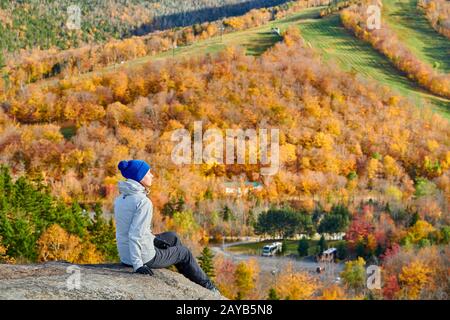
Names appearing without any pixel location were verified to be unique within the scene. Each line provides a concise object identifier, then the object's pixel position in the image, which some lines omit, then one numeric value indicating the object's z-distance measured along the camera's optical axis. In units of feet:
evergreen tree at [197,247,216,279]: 150.92
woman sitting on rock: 30.63
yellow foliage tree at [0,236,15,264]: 121.68
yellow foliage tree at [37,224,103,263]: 147.95
